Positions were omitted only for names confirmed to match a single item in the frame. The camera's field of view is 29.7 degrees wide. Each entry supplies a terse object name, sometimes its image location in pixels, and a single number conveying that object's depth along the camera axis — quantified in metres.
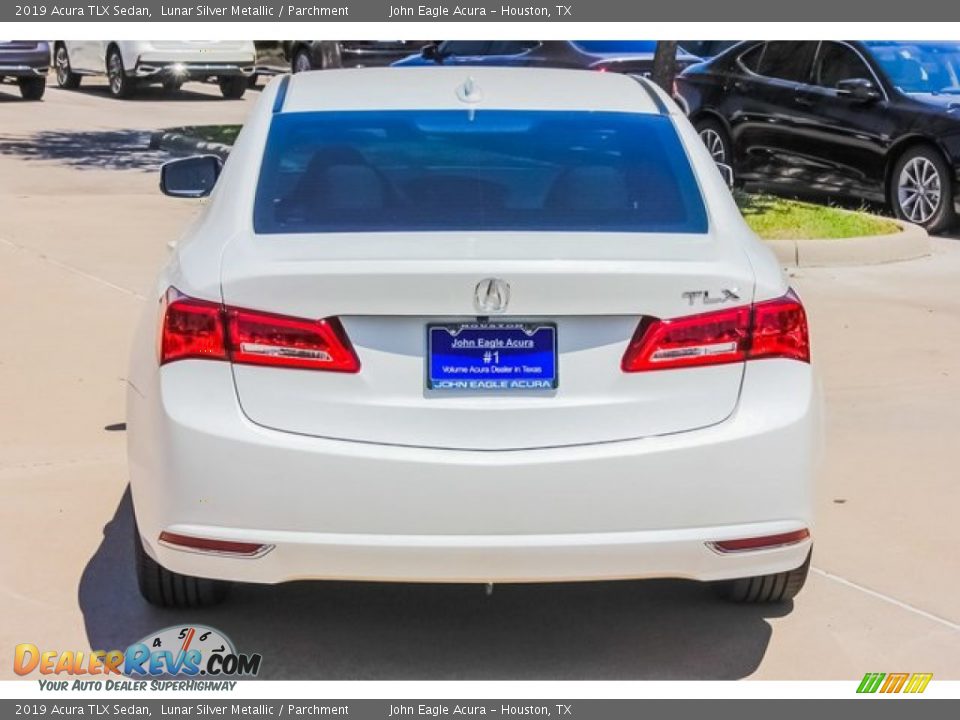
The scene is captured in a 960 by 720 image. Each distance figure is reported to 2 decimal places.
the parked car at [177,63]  27.22
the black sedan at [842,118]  13.96
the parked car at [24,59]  25.94
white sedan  4.42
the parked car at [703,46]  24.84
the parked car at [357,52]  26.14
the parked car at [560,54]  18.89
